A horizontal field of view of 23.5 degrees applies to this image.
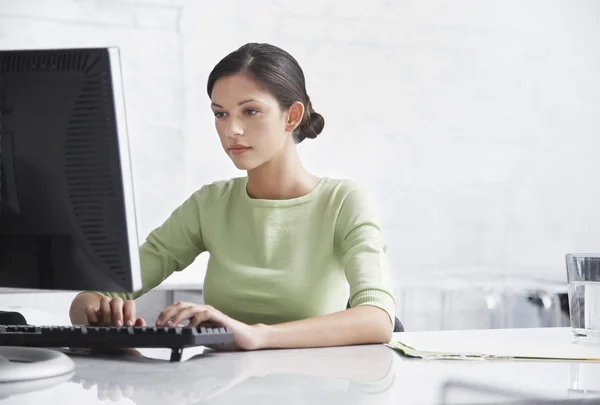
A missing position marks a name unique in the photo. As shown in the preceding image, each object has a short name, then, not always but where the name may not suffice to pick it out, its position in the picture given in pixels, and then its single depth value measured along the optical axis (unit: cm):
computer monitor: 183
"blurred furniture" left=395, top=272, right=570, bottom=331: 409
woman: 247
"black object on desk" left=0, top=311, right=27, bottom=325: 226
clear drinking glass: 215
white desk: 174
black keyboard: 196
